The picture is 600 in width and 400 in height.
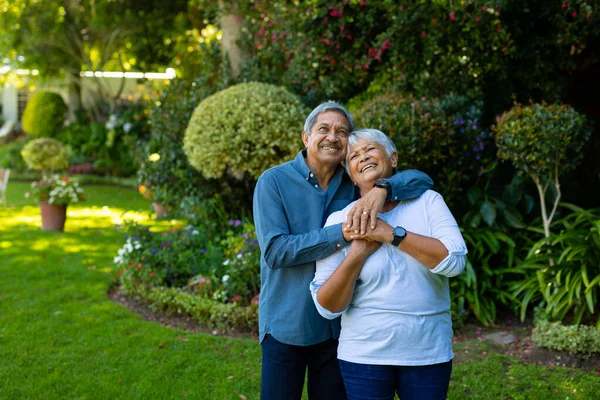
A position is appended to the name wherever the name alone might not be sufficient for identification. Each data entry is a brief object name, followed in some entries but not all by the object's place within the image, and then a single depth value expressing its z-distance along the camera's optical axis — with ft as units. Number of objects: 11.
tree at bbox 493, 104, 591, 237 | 15.60
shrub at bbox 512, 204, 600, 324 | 15.17
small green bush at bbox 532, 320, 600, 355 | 14.25
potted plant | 29.60
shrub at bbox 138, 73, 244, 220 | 23.44
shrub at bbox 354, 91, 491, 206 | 16.80
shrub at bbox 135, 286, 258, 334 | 16.90
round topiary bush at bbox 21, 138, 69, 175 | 35.09
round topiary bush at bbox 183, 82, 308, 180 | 20.33
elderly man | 7.72
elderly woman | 6.73
